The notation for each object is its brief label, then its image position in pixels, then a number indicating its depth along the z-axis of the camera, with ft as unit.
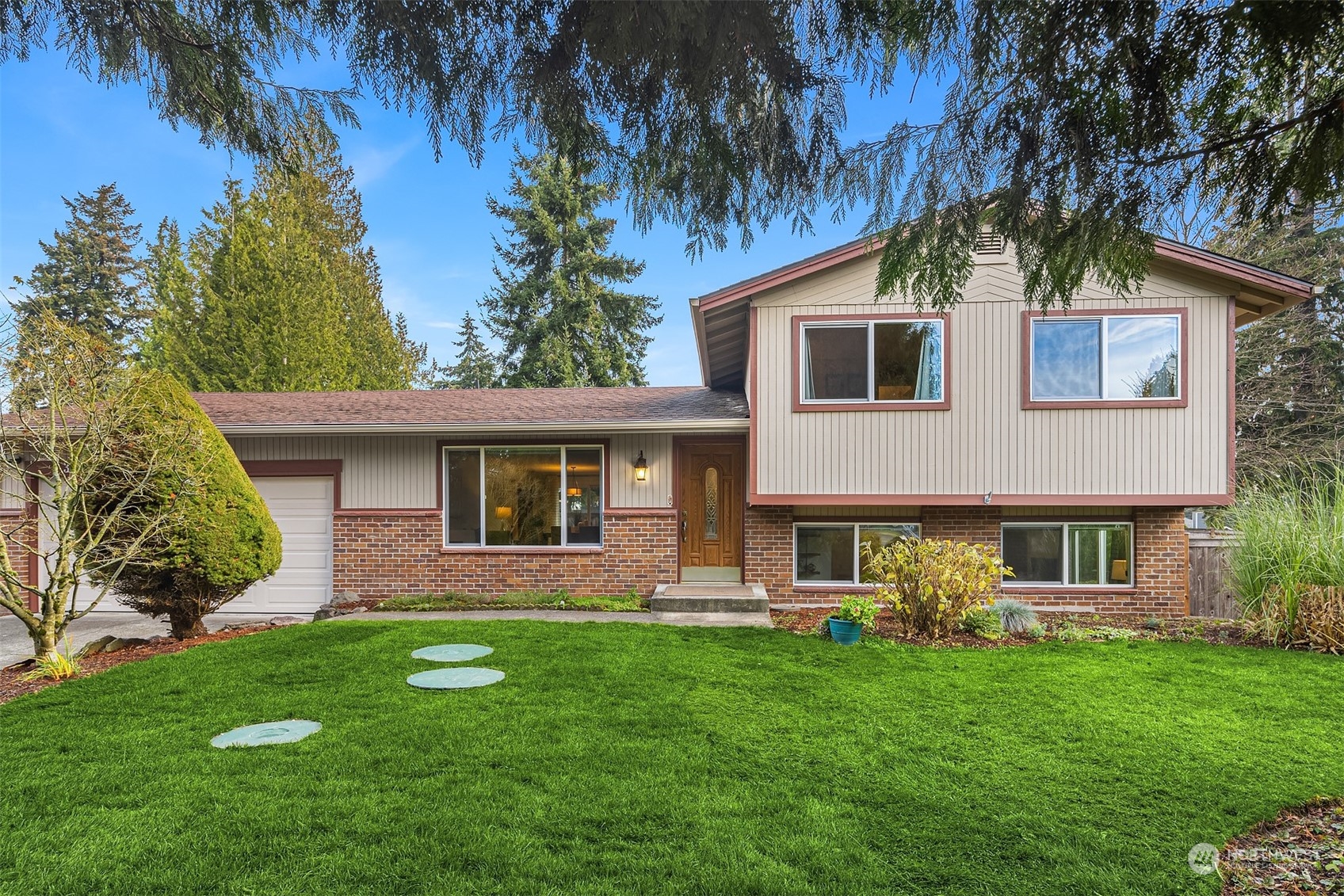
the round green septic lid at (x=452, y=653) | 20.07
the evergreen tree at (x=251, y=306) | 55.11
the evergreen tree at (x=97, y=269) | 86.12
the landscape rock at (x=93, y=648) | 20.65
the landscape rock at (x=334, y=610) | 28.07
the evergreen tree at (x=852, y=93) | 8.02
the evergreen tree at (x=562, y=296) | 73.05
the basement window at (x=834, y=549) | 29.53
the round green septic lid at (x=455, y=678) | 17.17
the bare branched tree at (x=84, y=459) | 18.72
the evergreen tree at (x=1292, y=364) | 49.52
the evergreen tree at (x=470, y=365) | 93.40
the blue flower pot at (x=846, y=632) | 22.58
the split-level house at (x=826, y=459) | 26.71
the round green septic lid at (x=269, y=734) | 13.34
